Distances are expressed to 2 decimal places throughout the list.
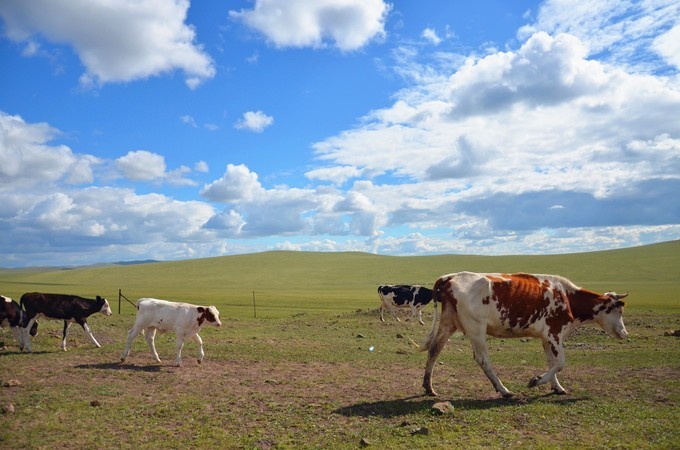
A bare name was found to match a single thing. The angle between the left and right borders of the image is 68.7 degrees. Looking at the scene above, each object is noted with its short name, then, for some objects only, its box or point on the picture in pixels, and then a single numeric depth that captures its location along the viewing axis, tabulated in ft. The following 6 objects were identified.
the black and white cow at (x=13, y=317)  55.42
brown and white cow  36.60
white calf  50.98
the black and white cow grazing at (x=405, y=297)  107.86
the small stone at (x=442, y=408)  31.37
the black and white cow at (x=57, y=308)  56.75
